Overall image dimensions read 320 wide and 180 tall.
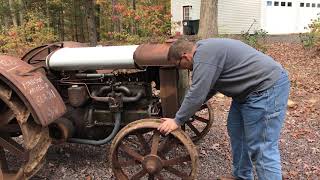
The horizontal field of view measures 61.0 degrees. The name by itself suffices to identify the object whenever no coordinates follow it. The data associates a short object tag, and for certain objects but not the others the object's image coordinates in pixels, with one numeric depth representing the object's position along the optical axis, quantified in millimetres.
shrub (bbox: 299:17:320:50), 8940
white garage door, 16242
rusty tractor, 2578
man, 2238
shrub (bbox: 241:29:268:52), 9548
